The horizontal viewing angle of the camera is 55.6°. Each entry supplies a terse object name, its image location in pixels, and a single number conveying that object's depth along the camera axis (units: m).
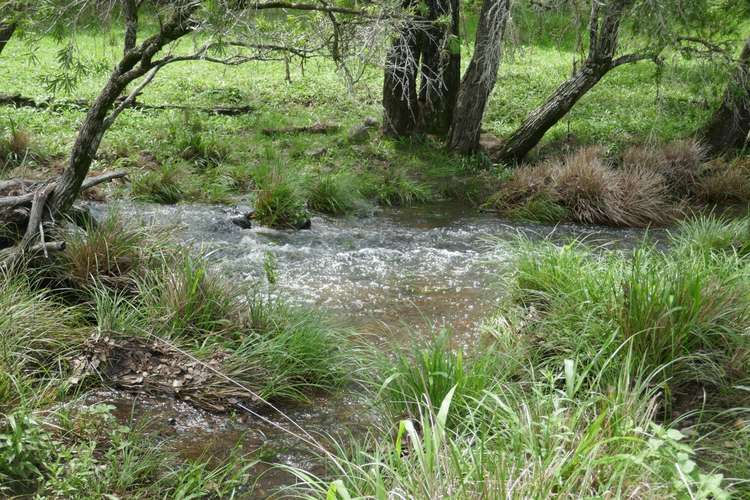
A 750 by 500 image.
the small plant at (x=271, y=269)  5.81
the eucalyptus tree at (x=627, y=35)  8.79
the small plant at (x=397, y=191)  9.88
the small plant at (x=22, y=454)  3.00
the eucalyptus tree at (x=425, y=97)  11.40
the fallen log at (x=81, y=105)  11.73
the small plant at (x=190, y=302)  4.76
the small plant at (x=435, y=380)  3.69
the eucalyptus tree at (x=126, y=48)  5.14
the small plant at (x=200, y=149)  9.93
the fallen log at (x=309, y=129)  11.45
